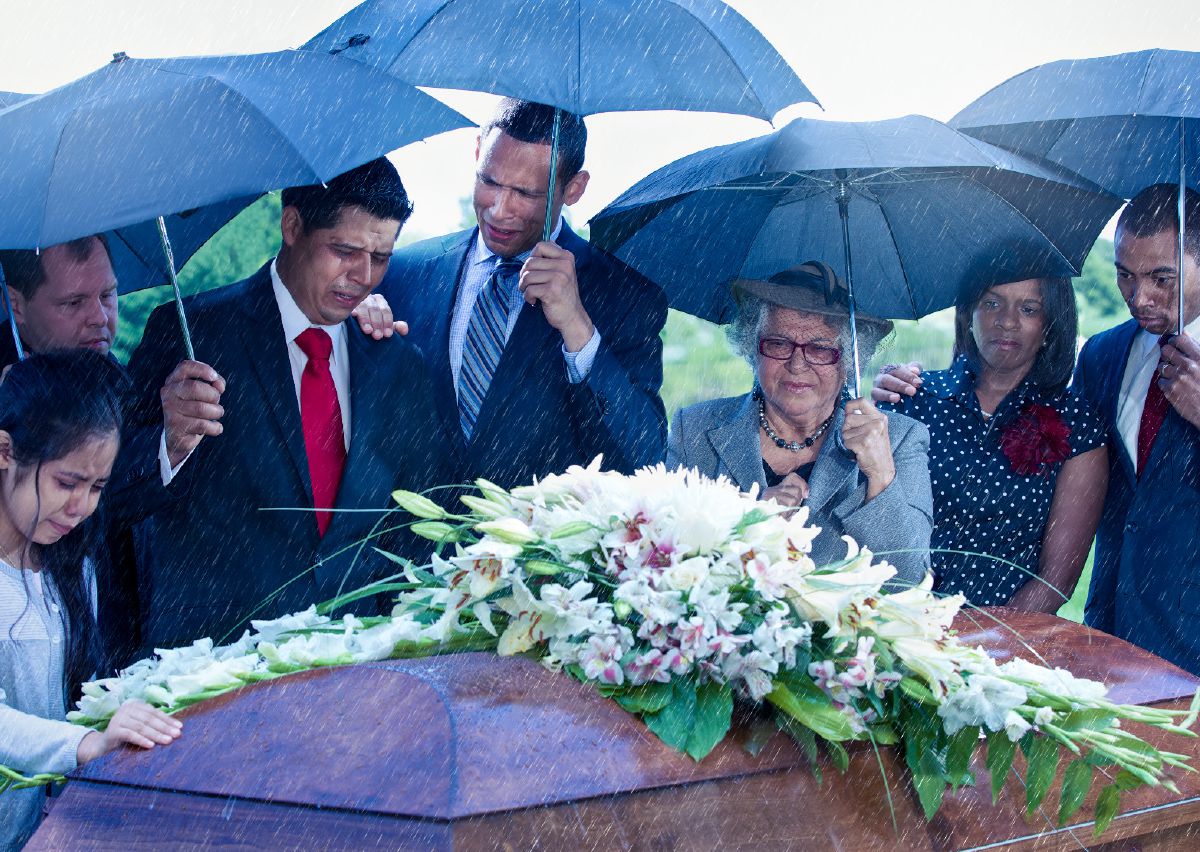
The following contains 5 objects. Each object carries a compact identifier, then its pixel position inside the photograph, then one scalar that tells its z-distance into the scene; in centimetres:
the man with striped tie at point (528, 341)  351
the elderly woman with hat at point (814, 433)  338
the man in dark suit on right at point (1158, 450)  366
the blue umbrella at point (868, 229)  374
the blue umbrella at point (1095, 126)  356
